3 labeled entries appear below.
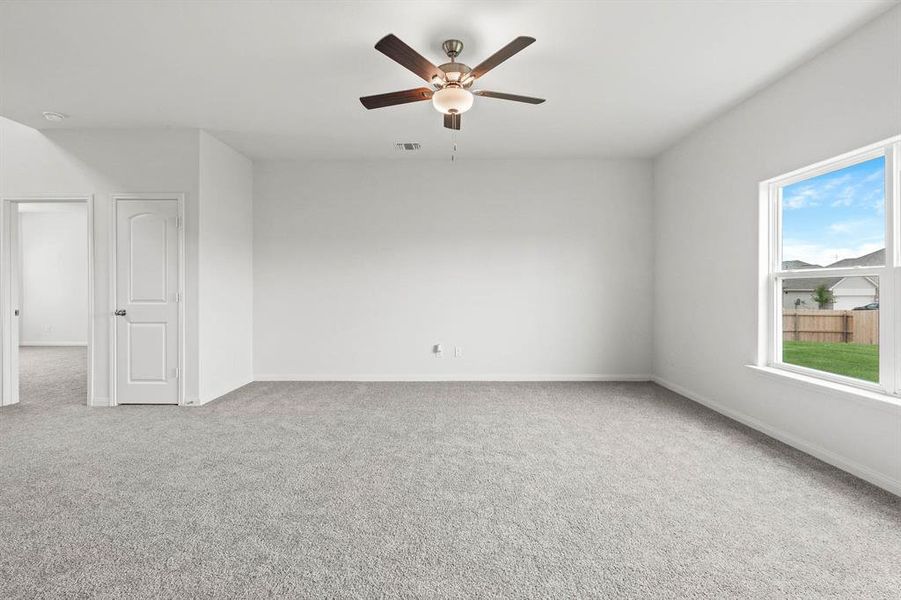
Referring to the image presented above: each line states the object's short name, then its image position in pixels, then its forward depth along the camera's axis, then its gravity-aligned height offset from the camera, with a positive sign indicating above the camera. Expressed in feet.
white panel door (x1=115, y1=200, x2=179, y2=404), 14.19 -0.46
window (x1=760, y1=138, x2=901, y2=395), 8.47 +0.59
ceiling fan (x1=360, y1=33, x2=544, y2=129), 8.29 +4.50
